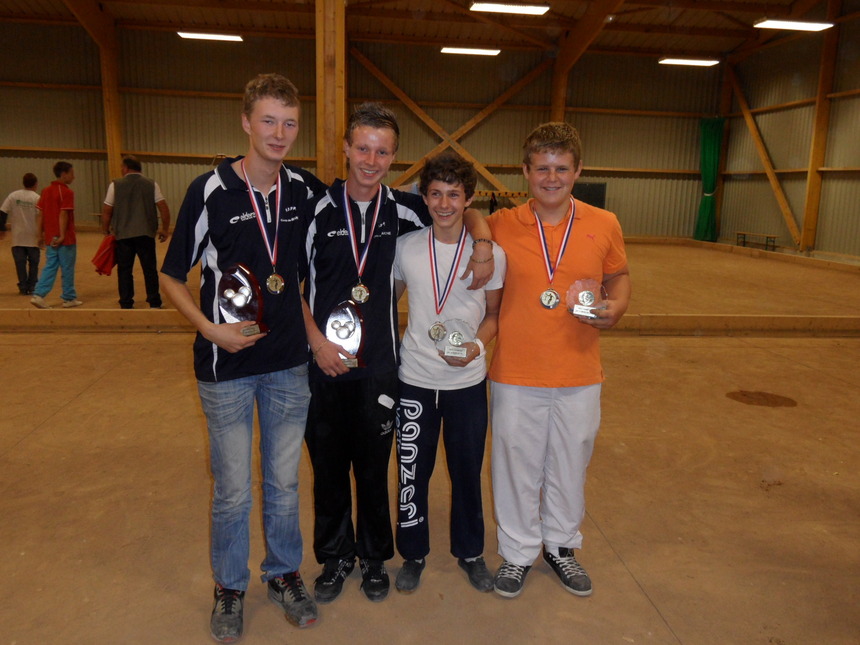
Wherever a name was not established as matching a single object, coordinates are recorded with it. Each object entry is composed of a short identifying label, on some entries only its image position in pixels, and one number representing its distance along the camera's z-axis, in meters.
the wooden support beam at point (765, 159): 16.38
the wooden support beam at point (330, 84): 7.64
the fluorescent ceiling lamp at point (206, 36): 15.56
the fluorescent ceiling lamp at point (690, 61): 16.46
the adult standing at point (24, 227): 8.11
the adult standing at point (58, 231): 7.68
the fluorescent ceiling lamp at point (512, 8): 12.95
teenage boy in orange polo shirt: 2.46
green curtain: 19.17
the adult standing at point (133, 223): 7.42
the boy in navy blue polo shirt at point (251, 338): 2.12
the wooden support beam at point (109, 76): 16.20
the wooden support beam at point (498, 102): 18.34
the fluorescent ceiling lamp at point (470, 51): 16.30
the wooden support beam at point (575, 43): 14.84
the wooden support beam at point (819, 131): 14.96
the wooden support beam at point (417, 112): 17.73
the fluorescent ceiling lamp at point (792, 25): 13.93
